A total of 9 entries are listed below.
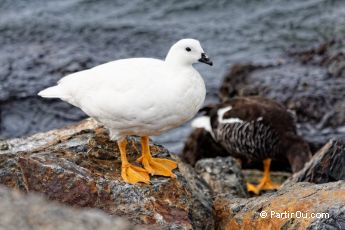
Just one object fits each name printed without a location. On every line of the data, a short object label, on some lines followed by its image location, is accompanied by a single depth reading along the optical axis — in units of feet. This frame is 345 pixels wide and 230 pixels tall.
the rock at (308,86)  81.20
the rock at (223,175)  56.24
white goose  39.73
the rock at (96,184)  38.47
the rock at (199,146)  78.28
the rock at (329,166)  50.67
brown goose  73.05
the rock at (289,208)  36.68
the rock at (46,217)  20.75
